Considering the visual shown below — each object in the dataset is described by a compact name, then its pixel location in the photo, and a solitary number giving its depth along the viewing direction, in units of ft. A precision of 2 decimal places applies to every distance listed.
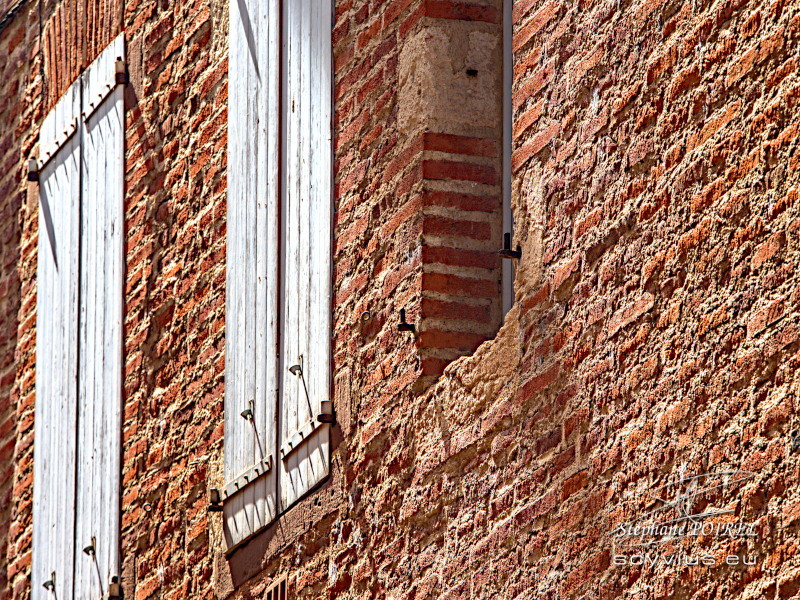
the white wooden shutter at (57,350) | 51.11
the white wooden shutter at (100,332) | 48.79
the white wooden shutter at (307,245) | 39.64
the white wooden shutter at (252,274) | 41.74
